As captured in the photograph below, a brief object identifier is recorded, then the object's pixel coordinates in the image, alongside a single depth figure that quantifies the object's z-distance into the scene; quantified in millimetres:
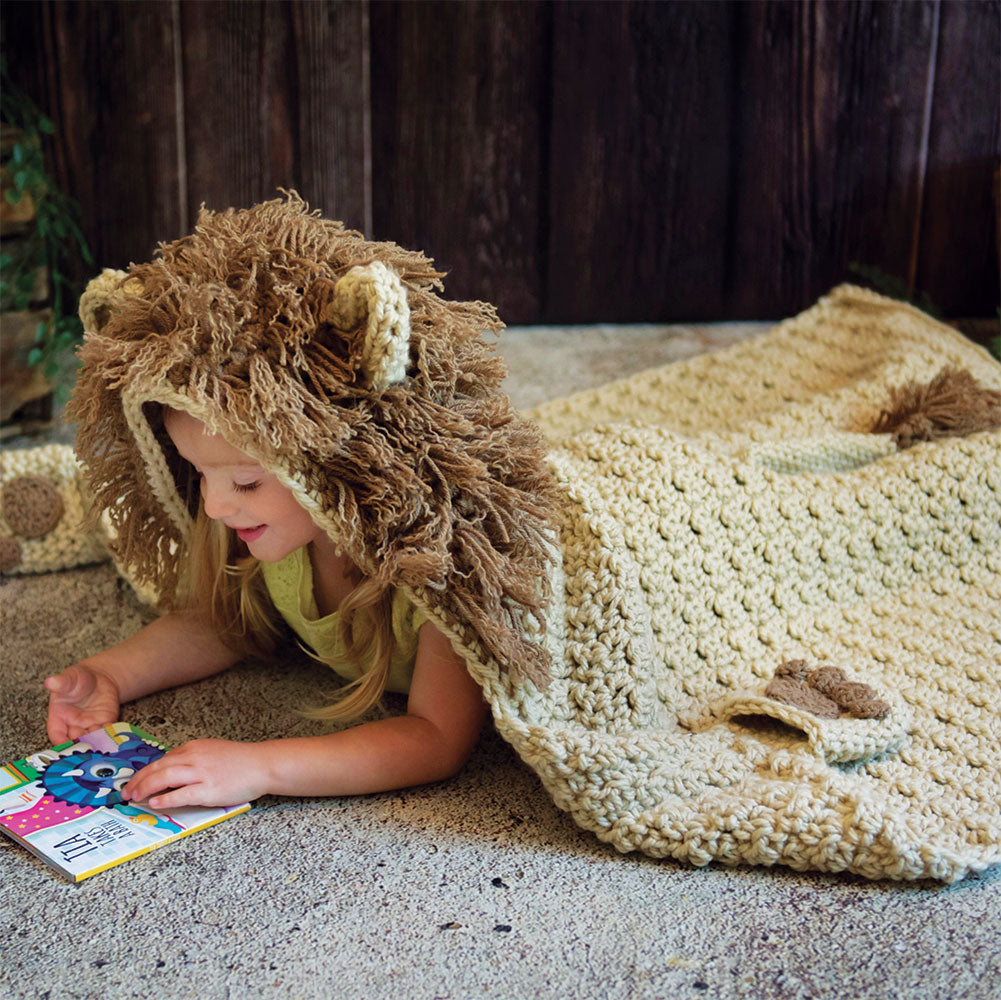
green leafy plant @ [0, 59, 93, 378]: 1682
